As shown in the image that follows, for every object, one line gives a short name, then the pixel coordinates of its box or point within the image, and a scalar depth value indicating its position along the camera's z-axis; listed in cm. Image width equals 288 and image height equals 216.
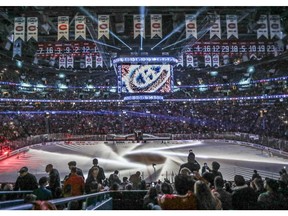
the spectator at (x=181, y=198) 331
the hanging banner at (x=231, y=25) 1205
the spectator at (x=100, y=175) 644
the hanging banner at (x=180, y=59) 2303
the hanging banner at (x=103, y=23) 1178
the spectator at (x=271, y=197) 393
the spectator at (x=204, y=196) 319
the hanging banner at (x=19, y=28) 1173
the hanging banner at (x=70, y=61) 2375
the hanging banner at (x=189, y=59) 2213
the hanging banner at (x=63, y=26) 1174
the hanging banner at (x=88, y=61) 2331
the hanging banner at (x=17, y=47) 2383
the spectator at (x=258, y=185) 451
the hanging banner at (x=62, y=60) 2416
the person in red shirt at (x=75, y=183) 502
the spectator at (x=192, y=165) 541
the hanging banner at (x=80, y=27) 1190
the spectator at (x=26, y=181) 509
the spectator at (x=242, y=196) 409
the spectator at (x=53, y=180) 514
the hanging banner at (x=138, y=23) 1202
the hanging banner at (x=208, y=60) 2276
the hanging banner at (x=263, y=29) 1257
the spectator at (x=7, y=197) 509
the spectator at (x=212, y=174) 462
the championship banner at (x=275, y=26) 1214
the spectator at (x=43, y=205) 295
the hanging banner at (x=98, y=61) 2356
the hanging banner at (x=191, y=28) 1201
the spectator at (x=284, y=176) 555
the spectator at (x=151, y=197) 405
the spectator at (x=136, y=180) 743
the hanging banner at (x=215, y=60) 2261
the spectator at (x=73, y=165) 538
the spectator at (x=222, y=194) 400
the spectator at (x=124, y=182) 724
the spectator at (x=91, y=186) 555
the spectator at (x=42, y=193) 426
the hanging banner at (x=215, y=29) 1220
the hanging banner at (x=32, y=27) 1180
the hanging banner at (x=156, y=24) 1202
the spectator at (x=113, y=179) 704
